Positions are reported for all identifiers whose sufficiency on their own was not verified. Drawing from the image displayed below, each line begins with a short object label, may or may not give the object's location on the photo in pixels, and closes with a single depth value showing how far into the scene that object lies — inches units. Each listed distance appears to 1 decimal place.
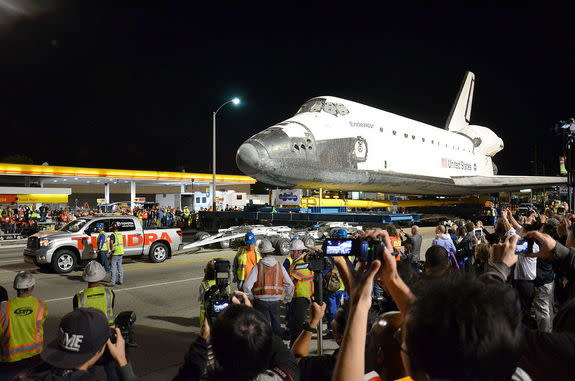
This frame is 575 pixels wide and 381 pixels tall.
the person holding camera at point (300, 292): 212.5
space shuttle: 517.7
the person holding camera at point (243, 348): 72.2
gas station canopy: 1323.8
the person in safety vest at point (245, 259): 266.2
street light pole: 870.4
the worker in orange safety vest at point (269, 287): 199.8
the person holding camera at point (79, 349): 79.8
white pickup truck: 464.8
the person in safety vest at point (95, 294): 176.9
